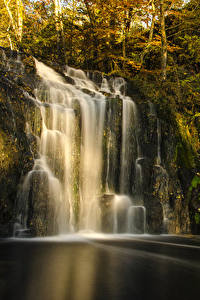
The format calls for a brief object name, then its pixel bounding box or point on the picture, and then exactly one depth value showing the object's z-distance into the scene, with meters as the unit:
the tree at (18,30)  17.48
